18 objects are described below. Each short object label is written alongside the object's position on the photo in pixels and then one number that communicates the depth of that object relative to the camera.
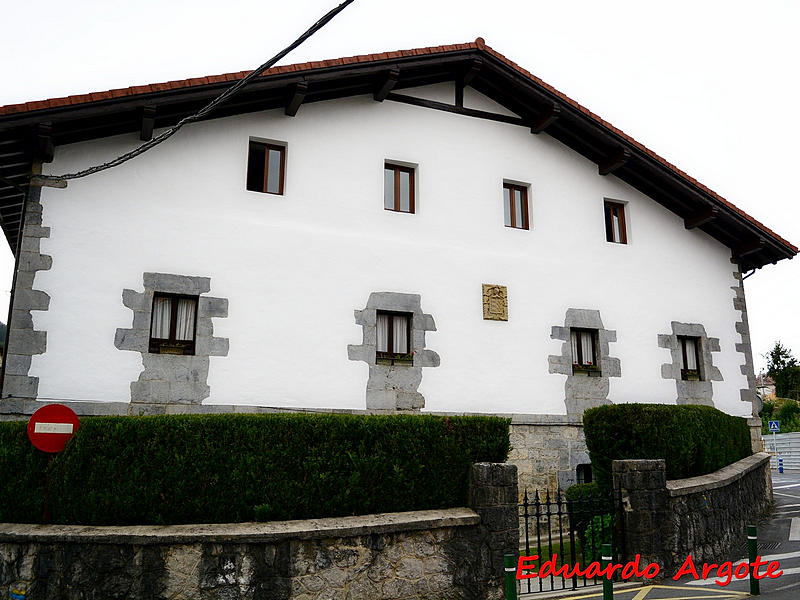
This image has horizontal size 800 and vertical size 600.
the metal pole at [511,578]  5.83
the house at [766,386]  63.26
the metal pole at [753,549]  7.11
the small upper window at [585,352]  12.76
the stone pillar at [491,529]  7.17
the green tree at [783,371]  46.41
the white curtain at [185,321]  10.14
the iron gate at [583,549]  8.05
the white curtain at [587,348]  12.91
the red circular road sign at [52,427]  6.69
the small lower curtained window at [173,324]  9.98
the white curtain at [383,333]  11.31
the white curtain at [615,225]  14.02
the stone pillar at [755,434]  14.26
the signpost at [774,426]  26.57
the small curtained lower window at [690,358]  13.88
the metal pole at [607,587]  6.13
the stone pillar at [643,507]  8.43
